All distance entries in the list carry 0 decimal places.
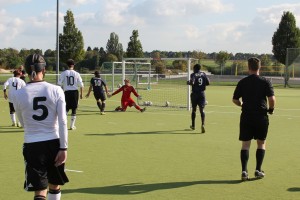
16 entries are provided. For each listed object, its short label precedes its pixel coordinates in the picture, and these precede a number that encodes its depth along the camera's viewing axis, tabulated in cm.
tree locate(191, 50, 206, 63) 7634
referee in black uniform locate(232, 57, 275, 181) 719
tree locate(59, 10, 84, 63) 4372
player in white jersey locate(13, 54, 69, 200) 452
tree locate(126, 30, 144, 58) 5728
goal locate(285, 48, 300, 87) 4131
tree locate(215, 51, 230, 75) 6941
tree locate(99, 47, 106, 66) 8331
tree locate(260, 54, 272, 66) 6146
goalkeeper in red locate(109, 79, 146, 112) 1891
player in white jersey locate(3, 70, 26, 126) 1311
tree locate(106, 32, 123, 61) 9719
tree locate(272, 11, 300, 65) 4809
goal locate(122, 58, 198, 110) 2170
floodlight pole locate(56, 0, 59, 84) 3070
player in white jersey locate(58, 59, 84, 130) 1320
